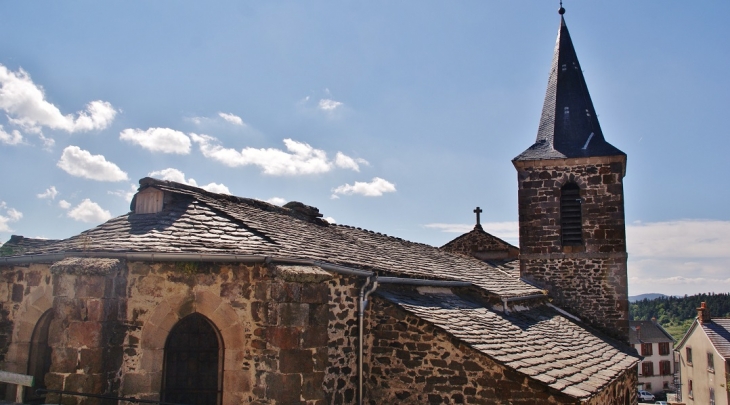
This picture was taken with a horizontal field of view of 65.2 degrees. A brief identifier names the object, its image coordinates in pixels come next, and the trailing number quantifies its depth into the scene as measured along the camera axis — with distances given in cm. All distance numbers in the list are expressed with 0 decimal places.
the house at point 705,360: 3391
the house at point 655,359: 5378
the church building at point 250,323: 782
